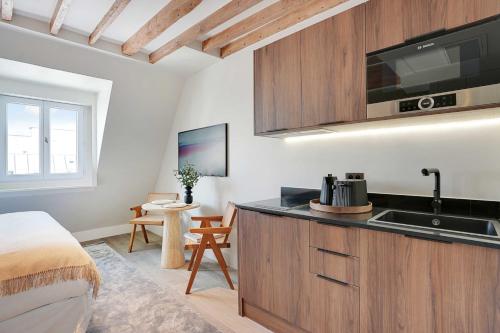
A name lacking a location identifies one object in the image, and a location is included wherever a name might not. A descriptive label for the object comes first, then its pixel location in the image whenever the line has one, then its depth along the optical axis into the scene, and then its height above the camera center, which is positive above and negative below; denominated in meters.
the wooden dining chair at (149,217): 3.68 -0.72
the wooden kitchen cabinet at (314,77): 1.73 +0.70
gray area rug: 2.01 -1.21
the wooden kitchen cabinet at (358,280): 1.16 -0.63
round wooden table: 3.18 -0.89
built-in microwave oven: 1.29 +0.53
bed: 1.56 -0.73
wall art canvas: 3.31 +0.28
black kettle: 1.89 -0.17
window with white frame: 3.53 +0.45
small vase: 3.41 -0.35
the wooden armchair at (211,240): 2.57 -0.75
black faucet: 1.58 -0.16
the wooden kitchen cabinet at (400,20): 1.43 +0.87
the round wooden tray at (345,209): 1.74 -0.28
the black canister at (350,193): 1.76 -0.17
